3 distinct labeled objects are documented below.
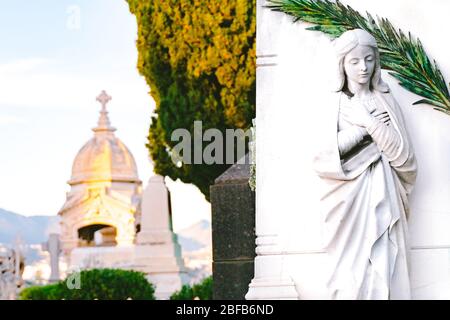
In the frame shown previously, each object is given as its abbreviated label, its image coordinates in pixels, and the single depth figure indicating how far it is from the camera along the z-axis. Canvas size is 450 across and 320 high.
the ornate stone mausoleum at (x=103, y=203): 30.42
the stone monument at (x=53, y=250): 30.50
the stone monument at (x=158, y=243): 27.67
